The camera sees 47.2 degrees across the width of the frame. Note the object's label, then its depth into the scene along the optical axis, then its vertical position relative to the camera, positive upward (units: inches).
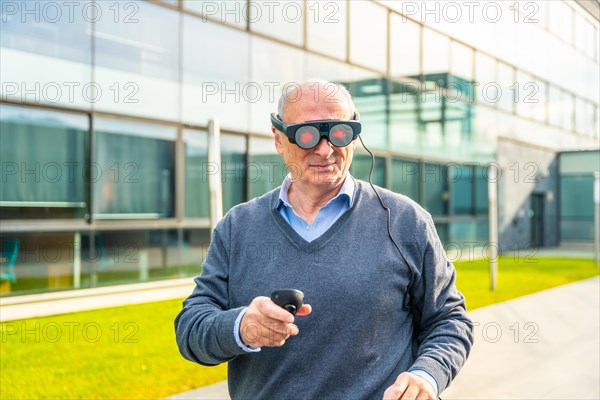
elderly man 85.2 -10.6
